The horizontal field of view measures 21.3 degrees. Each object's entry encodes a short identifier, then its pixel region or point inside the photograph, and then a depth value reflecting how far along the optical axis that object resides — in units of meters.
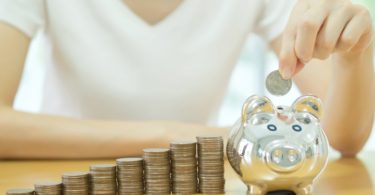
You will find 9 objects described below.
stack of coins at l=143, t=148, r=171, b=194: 0.91
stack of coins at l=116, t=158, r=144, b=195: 0.91
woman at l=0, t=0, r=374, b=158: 1.16
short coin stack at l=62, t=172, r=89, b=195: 0.89
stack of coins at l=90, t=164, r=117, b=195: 0.90
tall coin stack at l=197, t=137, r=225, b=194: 0.91
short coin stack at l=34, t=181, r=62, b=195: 0.87
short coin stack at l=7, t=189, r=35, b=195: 0.86
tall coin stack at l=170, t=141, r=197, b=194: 0.91
